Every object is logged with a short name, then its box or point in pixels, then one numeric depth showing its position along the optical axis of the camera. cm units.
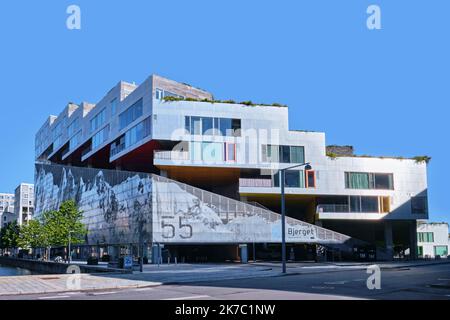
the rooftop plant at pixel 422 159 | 6856
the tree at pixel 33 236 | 7238
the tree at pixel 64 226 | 6544
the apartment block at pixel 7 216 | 18975
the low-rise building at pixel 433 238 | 8838
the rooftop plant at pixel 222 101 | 5990
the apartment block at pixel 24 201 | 19412
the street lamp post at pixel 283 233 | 3465
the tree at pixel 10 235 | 11055
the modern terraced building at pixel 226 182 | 5734
